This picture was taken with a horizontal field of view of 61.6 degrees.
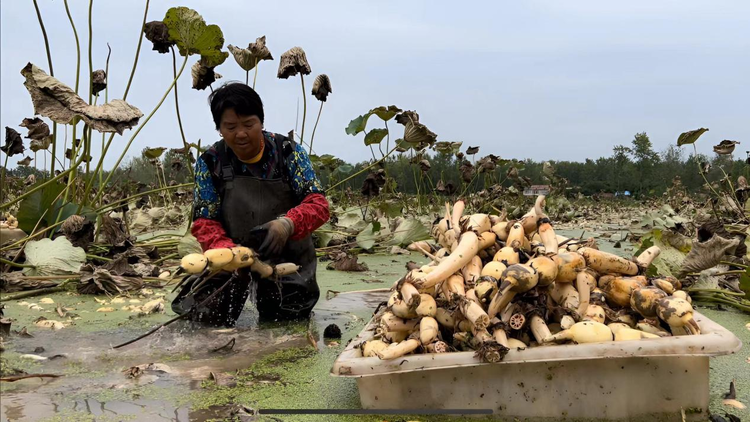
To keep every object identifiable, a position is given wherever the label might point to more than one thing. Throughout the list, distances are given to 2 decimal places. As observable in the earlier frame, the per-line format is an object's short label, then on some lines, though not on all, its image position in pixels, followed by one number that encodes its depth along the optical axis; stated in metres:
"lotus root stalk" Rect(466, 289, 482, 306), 1.76
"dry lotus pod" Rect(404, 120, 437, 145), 5.21
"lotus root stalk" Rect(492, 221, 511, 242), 2.13
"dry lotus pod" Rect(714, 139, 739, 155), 5.16
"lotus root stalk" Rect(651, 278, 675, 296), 1.93
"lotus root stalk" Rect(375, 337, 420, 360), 1.63
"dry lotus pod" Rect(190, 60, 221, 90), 3.77
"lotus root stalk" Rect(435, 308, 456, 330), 1.80
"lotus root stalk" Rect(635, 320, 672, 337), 1.72
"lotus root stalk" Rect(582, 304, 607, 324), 1.76
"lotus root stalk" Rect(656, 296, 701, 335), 1.65
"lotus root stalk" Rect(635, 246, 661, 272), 2.14
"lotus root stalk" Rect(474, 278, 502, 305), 1.74
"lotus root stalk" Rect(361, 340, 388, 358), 1.75
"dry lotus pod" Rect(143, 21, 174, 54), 3.79
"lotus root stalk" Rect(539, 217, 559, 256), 1.97
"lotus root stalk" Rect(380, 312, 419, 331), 1.82
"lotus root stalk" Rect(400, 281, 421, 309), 1.76
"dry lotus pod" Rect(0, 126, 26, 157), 4.42
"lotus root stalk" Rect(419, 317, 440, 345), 1.70
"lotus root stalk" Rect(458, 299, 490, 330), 1.64
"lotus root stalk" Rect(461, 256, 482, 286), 1.93
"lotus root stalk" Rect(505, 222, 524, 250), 2.02
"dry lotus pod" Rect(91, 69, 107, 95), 4.09
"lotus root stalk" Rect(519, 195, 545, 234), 2.09
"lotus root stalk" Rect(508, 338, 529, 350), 1.62
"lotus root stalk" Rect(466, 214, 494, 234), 2.05
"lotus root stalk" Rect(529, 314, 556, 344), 1.65
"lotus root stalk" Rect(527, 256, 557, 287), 1.72
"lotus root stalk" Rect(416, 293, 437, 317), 1.79
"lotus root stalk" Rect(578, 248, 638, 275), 2.00
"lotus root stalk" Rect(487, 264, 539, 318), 1.66
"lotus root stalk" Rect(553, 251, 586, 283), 1.81
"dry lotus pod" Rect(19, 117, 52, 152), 3.96
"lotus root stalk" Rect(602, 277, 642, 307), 1.90
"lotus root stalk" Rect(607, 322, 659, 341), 1.61
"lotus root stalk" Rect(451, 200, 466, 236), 2.17
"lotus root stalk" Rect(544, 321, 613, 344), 1.59
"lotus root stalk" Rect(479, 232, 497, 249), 2.03
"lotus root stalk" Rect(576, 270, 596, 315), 1.80
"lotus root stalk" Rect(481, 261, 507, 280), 1.81
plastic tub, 1.52
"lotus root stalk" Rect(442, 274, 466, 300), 1.85
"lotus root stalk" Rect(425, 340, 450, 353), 1.68
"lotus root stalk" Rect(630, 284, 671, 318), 1.74
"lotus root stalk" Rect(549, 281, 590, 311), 1.80
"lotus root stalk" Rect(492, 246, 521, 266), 1.91
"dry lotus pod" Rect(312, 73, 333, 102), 4.86
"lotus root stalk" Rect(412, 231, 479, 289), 1.86
